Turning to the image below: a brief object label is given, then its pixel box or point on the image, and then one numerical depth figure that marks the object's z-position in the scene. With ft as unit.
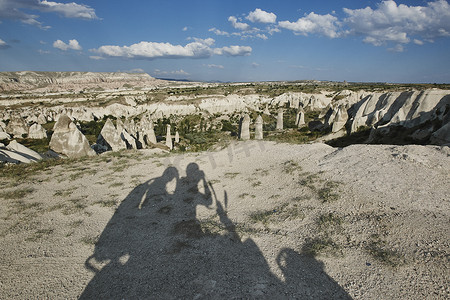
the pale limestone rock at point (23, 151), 47.11
